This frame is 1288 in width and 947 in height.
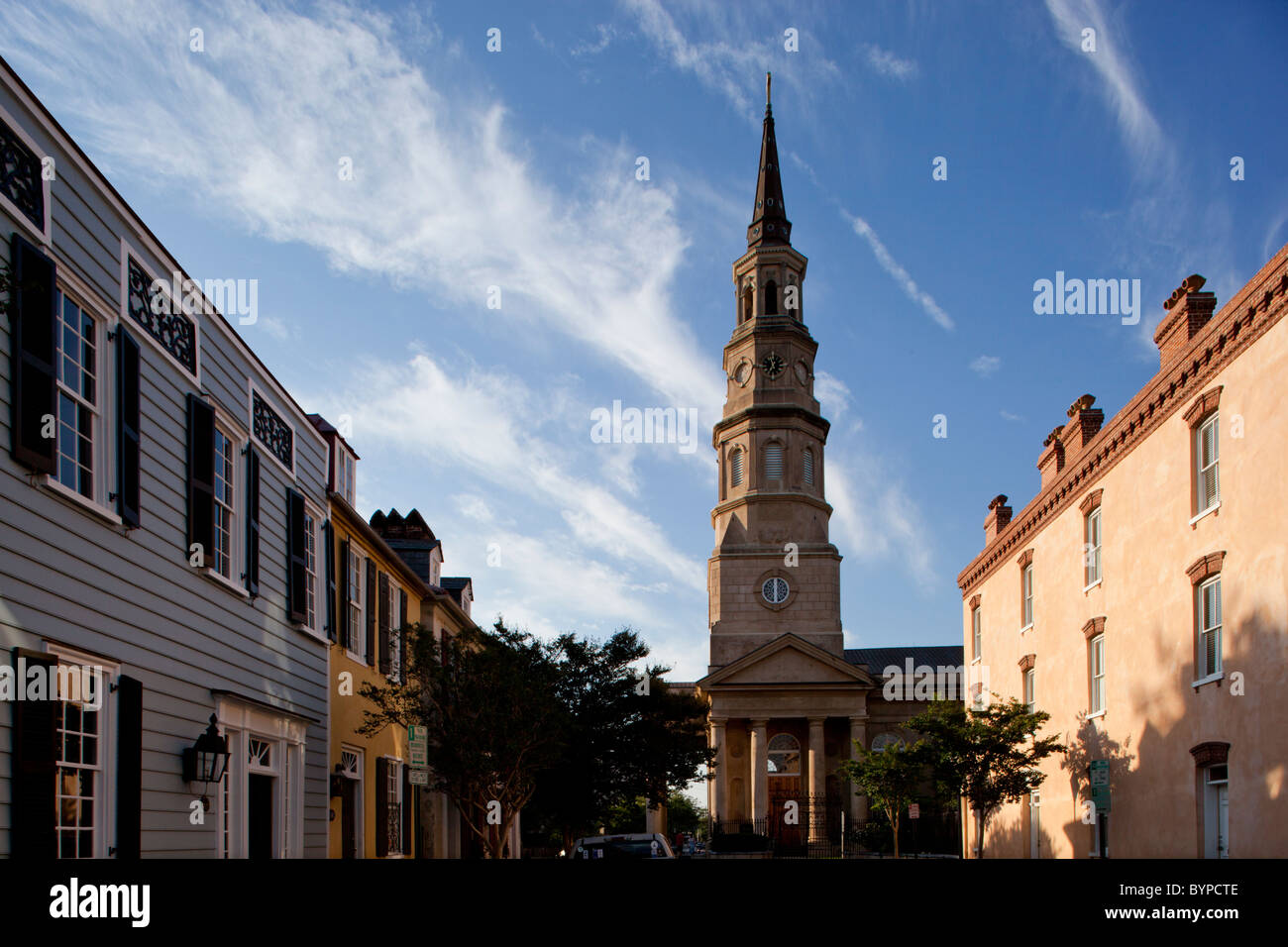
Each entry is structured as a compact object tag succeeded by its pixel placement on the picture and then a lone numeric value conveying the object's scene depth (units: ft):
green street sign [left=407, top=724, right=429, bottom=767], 52.60
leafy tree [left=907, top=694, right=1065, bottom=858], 96.43
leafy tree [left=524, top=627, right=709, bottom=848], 123.34
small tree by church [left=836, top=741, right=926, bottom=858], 132.36
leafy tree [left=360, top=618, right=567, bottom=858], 73.77
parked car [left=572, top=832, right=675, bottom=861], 75.16
